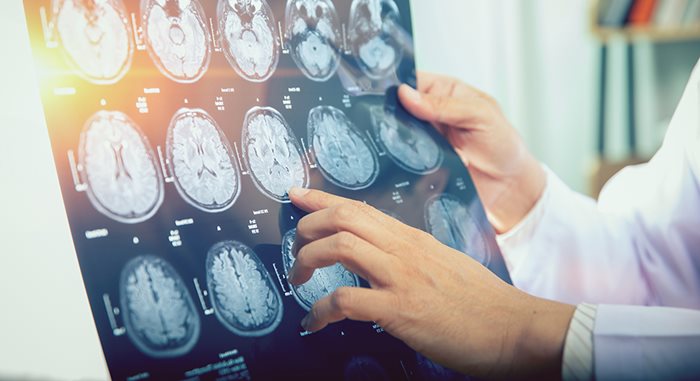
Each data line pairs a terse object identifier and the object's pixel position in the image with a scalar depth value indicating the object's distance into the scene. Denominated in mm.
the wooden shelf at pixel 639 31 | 2471
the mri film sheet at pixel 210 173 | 685
